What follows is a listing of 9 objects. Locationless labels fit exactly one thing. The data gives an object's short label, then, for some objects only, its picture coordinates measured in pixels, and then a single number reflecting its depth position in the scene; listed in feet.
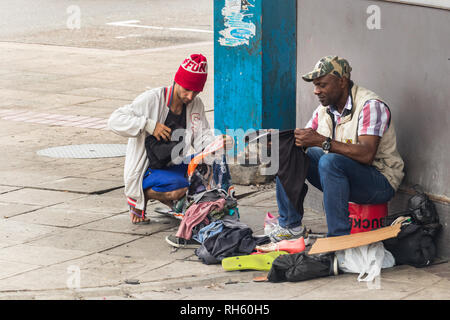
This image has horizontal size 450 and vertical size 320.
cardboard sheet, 35.40
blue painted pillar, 49.67
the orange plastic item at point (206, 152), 41.32
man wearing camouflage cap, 36.50
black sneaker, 40.09
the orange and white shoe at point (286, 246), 38.55
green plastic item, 36.52
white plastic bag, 35.55
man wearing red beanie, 41.70
